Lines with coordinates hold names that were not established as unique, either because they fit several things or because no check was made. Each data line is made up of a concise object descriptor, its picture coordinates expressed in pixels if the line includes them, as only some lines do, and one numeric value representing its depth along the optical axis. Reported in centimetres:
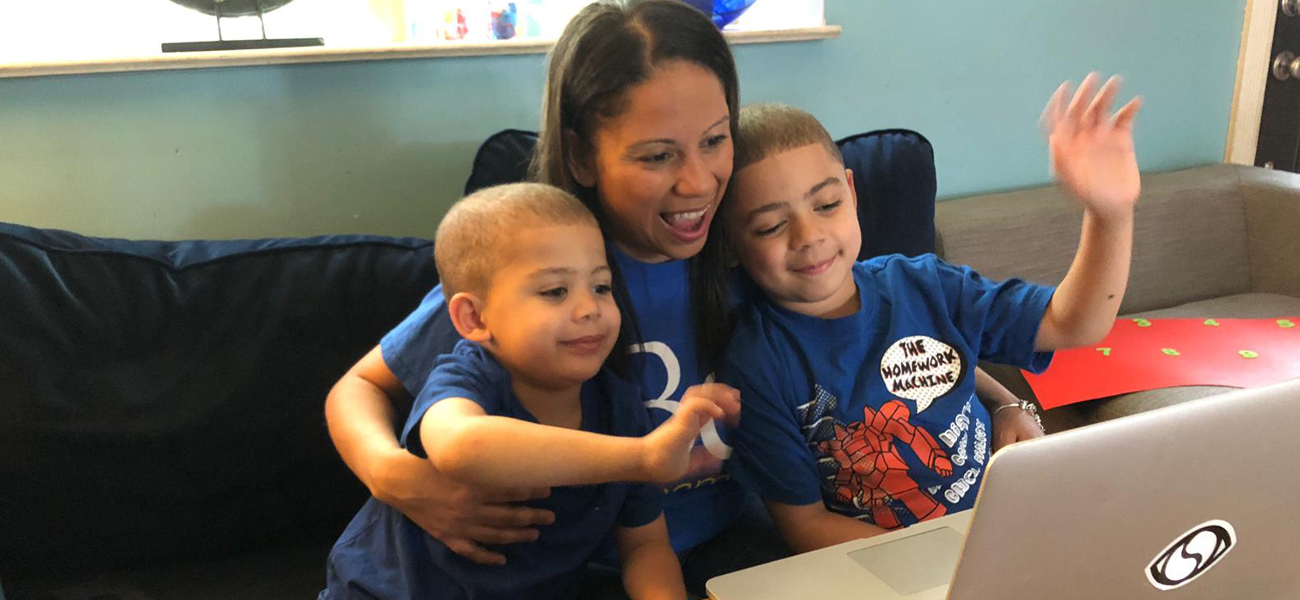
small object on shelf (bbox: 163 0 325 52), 153
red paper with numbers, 187
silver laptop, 66
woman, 112
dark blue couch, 124
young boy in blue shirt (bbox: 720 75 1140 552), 117
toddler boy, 84
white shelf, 143
